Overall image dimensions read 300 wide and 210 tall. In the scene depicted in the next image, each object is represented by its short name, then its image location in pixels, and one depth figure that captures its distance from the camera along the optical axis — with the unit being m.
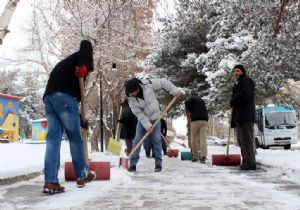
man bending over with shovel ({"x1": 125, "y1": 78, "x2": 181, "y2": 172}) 7.86
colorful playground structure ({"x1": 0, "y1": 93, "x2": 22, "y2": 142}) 28.95
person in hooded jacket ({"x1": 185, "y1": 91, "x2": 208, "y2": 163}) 11.25
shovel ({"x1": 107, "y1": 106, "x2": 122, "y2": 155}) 10.83
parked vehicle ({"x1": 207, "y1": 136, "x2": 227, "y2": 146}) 61.25
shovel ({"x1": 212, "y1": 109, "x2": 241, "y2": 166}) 9.55
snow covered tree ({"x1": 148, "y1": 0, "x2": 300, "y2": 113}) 10.62
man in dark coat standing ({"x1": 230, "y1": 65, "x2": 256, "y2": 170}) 8.27
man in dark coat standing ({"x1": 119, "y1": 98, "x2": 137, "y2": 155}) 11.27
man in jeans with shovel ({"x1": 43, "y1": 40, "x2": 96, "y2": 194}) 5.08
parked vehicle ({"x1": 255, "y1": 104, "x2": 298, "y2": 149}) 26.58
